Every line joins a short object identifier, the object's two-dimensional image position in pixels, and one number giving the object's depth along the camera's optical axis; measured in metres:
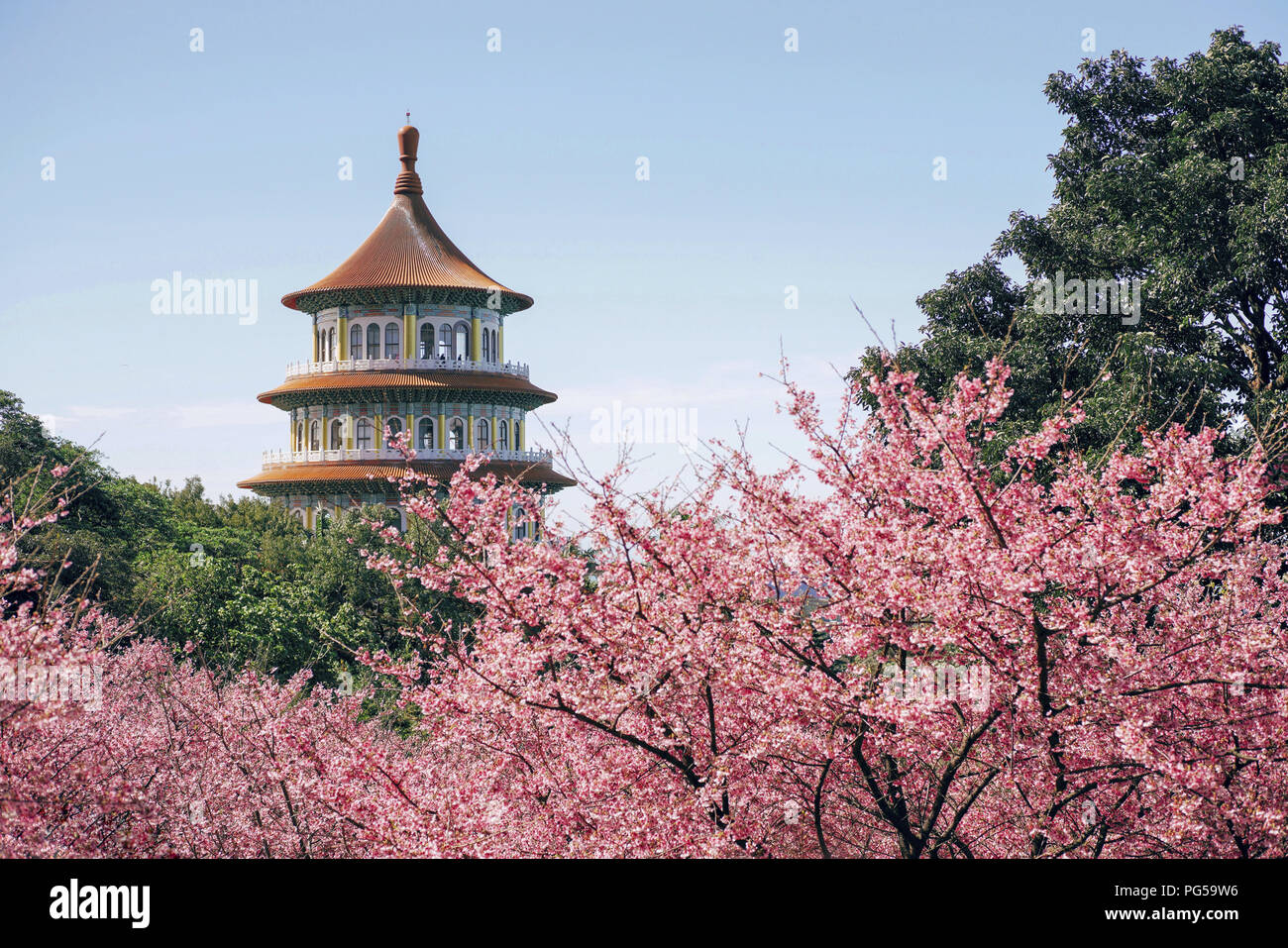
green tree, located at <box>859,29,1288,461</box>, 20.33
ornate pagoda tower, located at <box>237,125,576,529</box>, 52.69
